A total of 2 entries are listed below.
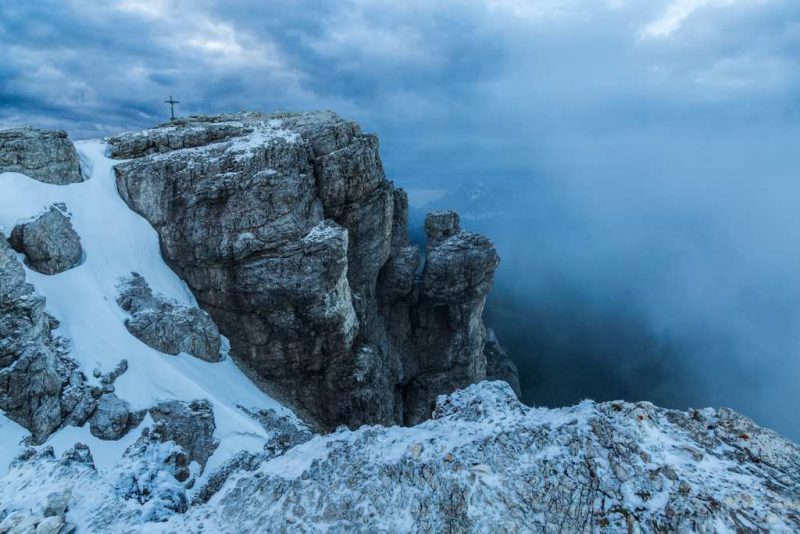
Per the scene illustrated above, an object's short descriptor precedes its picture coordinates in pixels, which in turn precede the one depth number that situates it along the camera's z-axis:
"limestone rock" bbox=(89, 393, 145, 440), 23.12
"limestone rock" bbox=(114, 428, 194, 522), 13.47
